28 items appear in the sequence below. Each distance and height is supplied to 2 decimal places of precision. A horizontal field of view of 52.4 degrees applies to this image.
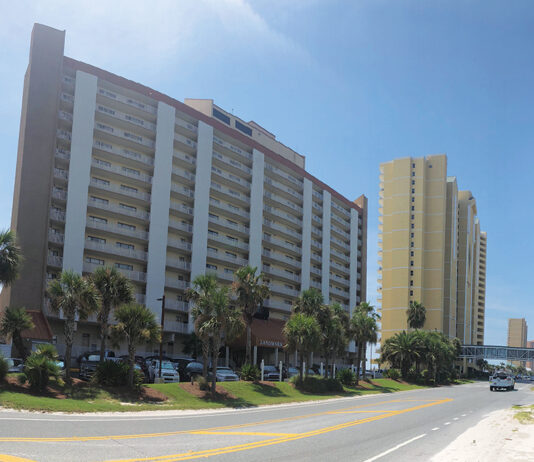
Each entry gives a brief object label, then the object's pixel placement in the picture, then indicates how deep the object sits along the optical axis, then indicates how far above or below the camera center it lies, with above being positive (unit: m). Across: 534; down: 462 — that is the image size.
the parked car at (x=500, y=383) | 56.72 -7.29
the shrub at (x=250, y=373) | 43.04 -5.73
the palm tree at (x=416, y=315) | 108.94 -1.31
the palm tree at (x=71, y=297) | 32.31 -0.31
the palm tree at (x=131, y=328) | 32.50 -2.03
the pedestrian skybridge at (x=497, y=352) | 130.12 -9.68
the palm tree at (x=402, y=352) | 75.75 -6.16
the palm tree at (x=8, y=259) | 34.59 +1.90
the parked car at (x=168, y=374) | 40.41 -5.74
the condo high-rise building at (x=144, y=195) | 57.19 +12.59
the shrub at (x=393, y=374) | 71.56 -8.74
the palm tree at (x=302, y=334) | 44.69 -2.59
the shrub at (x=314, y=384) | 45.62 -6.88
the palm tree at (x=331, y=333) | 52.56 -2.81
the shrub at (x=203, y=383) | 36.12 -5.66
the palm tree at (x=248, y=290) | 48.44 +0.94
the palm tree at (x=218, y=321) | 36.41 -1.49
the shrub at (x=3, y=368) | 28.30 -4.13
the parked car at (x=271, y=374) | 48.94 -6.54
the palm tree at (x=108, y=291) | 34.19 +0.20
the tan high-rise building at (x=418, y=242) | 137.25 +17.24
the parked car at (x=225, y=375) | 42.72 -6.01
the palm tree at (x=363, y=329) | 63.75 -2.66
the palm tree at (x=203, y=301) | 36.94 -0.17
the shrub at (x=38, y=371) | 28.56 -4.29
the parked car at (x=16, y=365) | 29.11 -5.04
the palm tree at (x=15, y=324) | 38.22 -2.47
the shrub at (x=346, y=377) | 55.44 -7.32
